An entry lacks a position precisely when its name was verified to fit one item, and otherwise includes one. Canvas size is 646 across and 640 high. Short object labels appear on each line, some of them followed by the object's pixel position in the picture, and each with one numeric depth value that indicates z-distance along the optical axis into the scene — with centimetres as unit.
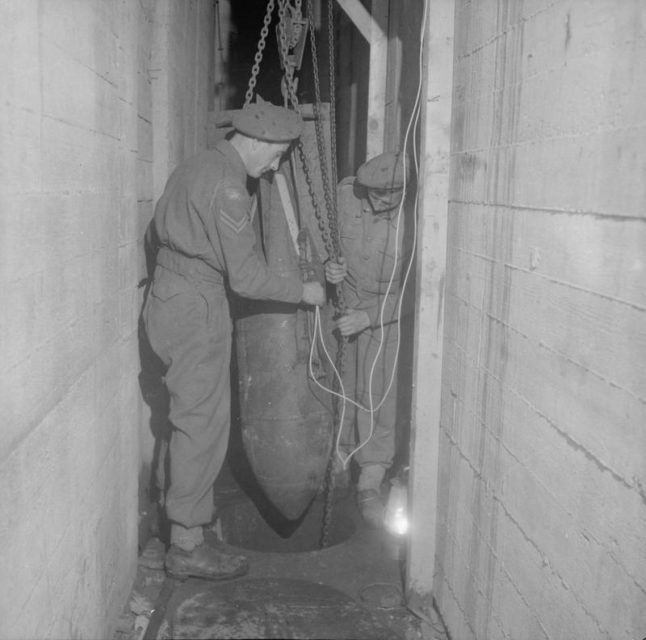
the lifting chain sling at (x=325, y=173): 376
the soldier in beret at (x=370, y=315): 442
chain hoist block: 388
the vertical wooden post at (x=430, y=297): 312
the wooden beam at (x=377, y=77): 486
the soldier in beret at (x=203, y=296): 368
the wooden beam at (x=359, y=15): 474
